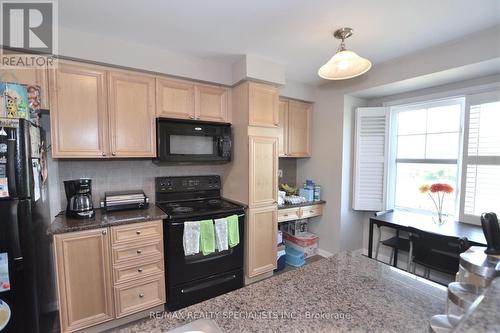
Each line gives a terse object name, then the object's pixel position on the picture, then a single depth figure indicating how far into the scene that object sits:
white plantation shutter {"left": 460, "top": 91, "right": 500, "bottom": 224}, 2.12
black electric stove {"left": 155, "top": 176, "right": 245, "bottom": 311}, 2.05
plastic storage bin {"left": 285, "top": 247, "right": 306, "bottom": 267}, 2.99
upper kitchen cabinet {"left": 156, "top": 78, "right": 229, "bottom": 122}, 2.29
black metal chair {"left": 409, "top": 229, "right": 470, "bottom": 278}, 1.89
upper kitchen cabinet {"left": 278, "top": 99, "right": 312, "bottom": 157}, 3.13
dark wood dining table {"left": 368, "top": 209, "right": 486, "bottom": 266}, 1.98
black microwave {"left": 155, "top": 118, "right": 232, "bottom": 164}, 2.21
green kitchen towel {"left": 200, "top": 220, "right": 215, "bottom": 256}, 2.14
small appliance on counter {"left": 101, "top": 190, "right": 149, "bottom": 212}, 2.13
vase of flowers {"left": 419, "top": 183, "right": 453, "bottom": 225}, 2.41
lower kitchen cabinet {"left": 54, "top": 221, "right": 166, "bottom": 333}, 1.71
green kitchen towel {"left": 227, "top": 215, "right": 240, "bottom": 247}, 2.30
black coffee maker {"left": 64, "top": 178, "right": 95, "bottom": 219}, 1.94
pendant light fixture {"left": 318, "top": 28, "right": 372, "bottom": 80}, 1.56
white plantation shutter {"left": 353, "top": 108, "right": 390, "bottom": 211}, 2.95
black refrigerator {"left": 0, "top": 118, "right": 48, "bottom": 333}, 1.36
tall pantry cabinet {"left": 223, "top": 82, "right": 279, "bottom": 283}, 2.46
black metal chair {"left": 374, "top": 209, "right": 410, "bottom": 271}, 2.47
